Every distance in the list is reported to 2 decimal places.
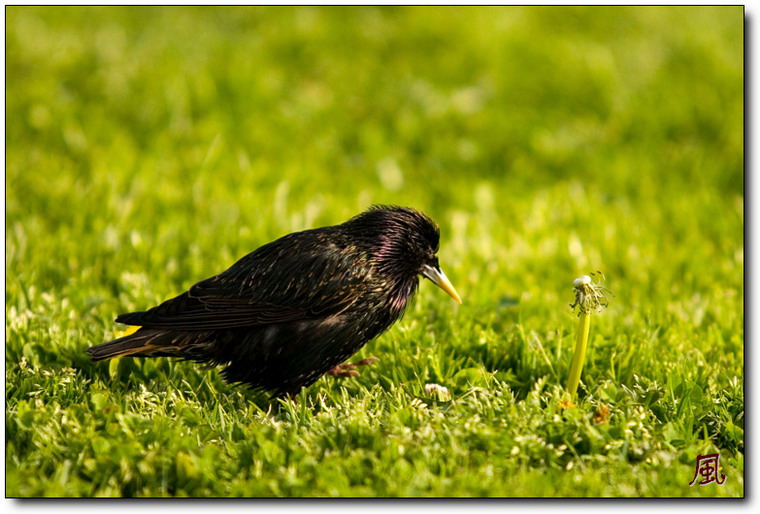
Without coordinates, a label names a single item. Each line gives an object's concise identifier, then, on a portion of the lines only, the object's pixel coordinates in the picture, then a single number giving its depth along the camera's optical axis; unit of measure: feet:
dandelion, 26.58
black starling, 28.17
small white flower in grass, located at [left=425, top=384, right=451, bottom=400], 28.60
